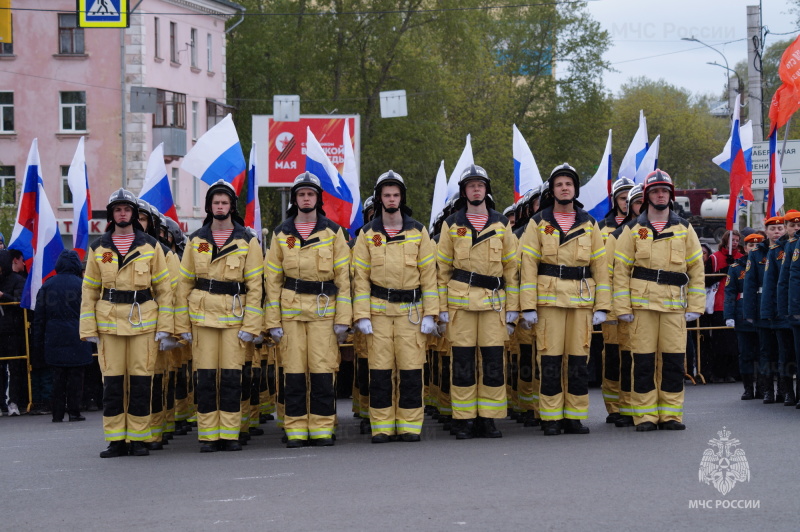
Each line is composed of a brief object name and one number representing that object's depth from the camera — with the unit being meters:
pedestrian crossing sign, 24.33
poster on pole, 39.56
